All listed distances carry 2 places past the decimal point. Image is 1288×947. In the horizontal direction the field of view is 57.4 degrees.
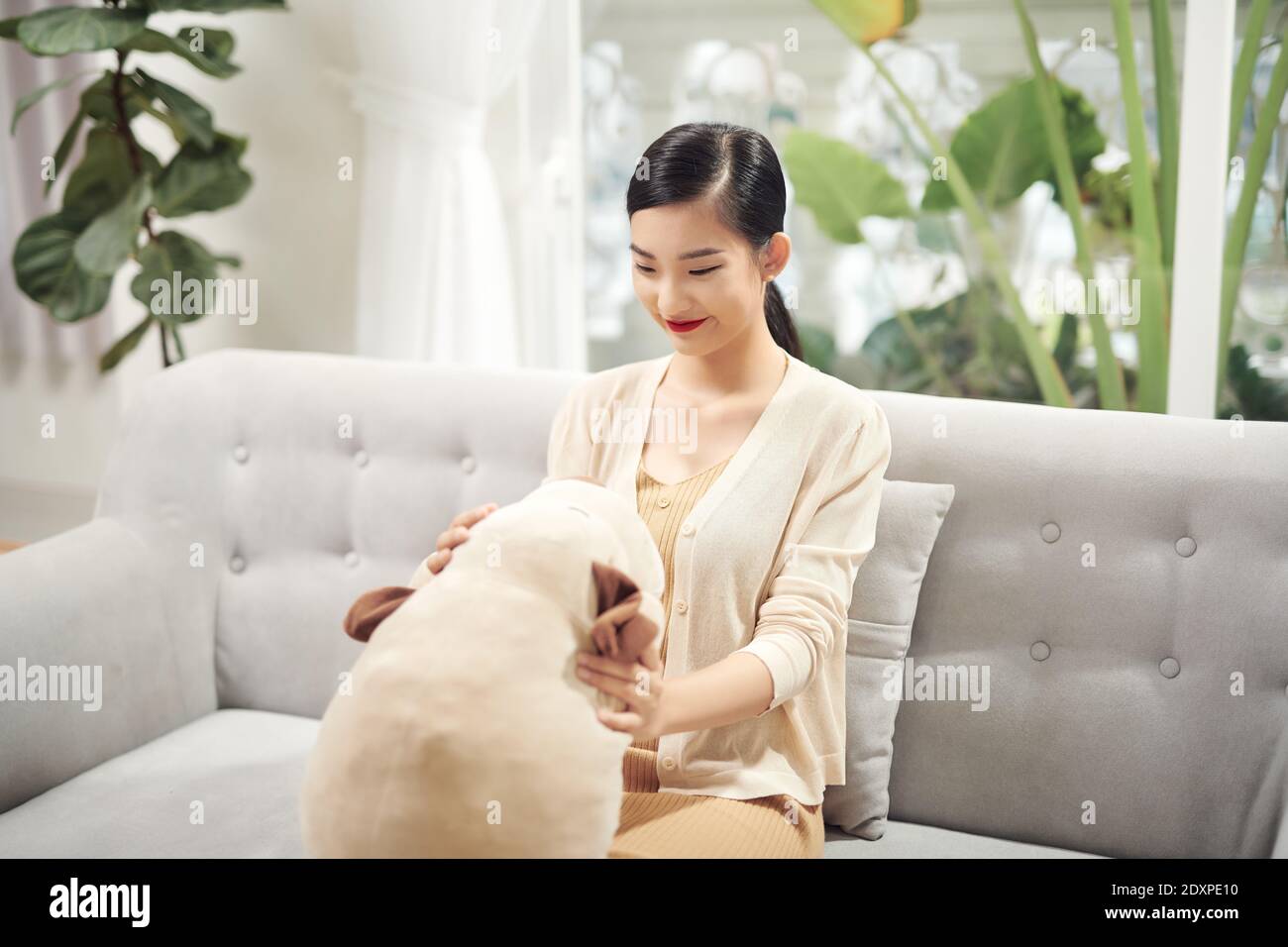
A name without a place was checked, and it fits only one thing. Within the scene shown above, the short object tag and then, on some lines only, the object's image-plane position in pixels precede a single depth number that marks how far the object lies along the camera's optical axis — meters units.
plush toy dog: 0.99
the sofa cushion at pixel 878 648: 1.42
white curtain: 2.70
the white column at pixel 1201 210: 2.20
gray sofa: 1.37
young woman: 1.22
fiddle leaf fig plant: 2.44
